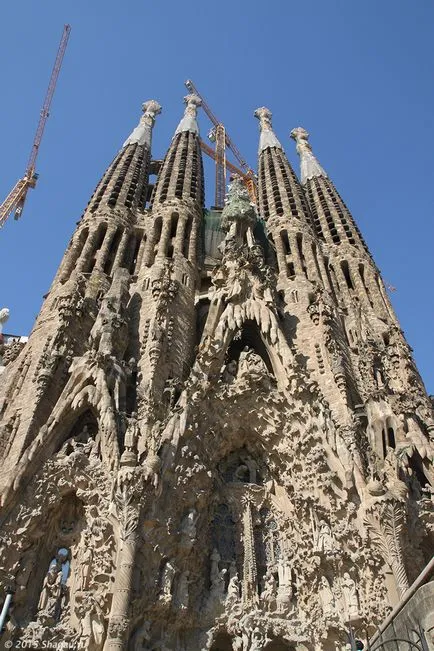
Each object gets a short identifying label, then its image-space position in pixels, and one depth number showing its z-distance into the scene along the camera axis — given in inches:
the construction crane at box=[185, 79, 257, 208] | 1430.9
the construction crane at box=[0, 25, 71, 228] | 1505.3
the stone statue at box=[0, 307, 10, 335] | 1093.8
